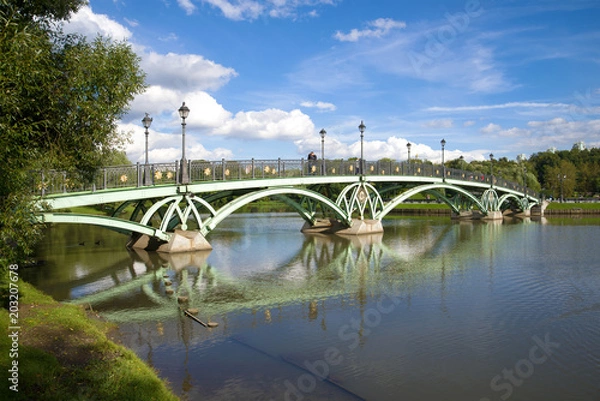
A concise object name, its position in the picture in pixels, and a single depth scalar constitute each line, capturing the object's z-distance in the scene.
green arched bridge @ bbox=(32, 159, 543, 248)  21.44
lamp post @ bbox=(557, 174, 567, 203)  85.06
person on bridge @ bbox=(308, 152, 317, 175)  33.41
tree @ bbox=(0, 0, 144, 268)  8.13
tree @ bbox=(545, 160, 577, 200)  88.31
